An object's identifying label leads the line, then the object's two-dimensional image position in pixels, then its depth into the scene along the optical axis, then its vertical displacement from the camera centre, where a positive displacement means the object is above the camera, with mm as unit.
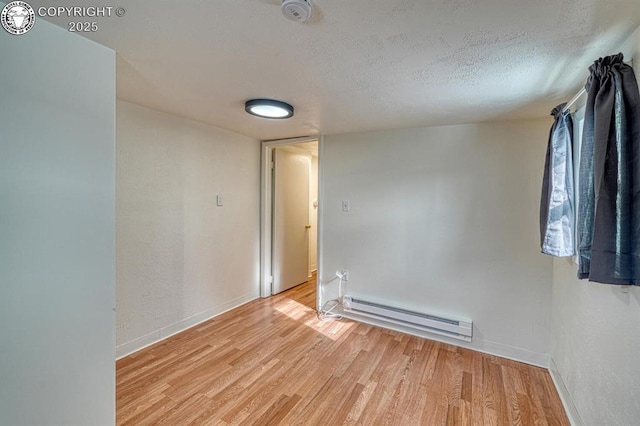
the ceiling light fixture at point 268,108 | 1979 +742
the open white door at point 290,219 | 3816 -182
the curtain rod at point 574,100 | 1519 +661
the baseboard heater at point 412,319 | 2512 -1088
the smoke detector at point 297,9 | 963 +720
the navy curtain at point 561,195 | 1671 +103
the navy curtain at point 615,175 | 1074 +148
